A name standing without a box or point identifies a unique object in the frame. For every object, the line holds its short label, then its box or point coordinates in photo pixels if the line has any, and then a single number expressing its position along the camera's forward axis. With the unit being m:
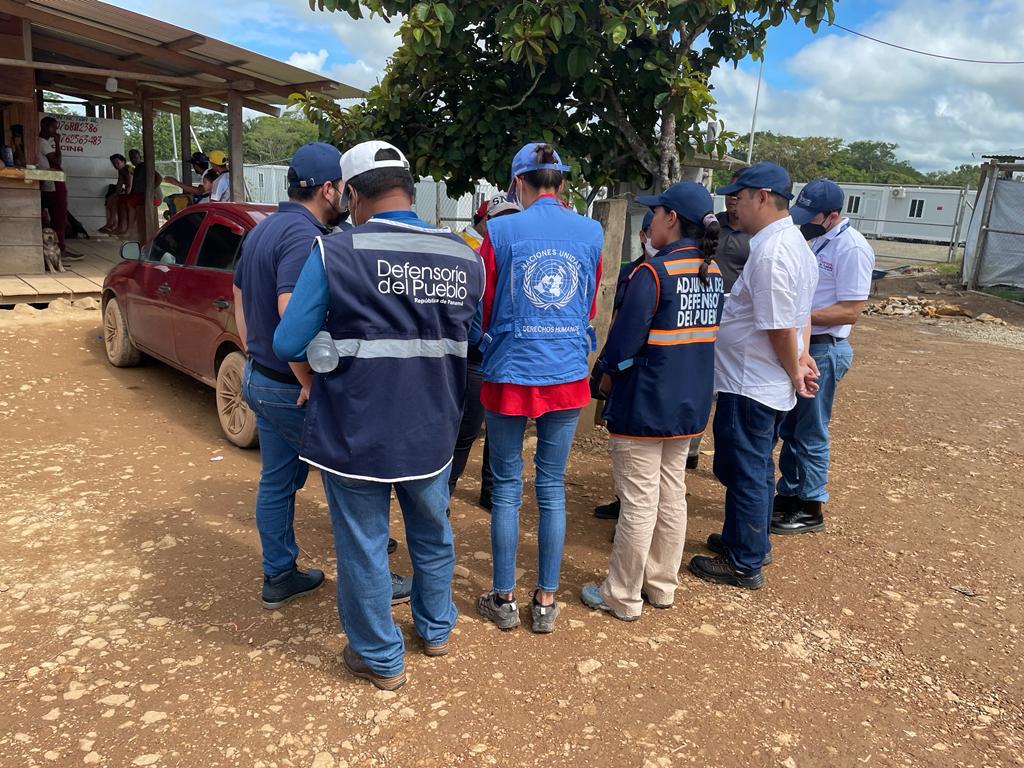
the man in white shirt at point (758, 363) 3.32
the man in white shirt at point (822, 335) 4.09
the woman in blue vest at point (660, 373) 3.11
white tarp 14.85
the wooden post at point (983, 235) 14.94
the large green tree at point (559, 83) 4.45
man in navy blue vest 2.38
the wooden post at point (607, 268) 4.85
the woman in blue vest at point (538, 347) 2.94
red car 5.07
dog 10.03
